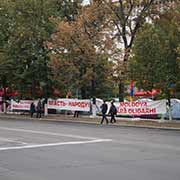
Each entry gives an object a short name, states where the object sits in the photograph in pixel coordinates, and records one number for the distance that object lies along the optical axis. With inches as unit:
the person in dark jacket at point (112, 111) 1282.0
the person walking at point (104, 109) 1277.3
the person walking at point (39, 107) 1585.9
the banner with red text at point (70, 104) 1563.7
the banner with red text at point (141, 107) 1330.0
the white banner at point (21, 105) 1802.8
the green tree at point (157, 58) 1226.6
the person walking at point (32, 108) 1628.9
